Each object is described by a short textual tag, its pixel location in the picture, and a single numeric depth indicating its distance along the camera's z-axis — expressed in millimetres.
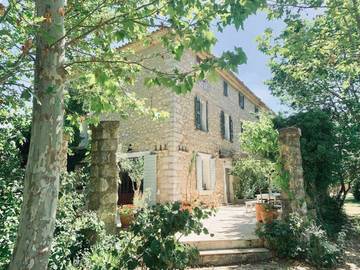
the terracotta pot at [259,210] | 8281
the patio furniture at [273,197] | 11923
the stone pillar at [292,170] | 7660
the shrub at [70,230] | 4820
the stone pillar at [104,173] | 6102
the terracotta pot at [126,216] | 8203
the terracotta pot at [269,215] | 7790
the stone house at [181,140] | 13352
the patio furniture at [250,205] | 12782
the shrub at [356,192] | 26225
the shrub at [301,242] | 6641
